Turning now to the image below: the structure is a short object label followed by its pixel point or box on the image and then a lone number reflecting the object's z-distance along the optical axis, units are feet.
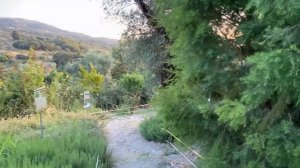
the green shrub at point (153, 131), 14.18
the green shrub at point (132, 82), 34.46
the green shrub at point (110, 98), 32.89
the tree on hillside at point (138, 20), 18.18
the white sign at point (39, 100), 14.55
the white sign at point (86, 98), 23.71
